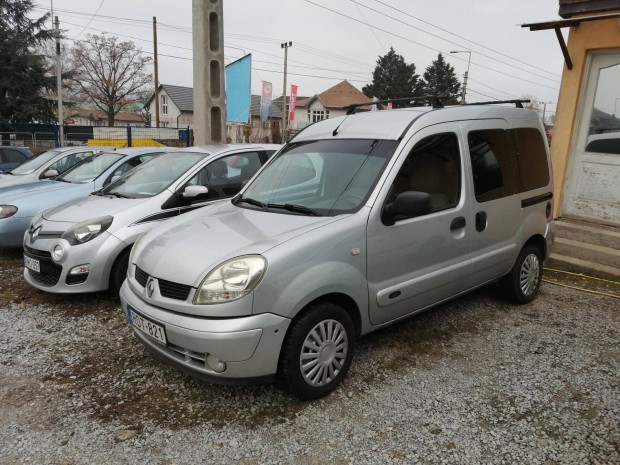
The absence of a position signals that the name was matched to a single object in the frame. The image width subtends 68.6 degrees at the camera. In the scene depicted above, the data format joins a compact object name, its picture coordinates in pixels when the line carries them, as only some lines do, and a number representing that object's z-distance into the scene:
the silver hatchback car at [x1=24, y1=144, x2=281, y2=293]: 4.41
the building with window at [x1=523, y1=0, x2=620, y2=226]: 6.05
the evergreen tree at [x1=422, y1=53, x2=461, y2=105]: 61.44
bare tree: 40.16
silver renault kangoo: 2.67
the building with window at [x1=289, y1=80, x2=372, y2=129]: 60.00
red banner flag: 31.25
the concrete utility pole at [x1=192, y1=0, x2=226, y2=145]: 9.52
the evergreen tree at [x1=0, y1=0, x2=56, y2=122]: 24.92
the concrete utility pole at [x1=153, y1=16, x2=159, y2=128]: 31.50
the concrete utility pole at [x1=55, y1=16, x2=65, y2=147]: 18.89
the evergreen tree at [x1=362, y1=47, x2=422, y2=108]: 58.38
